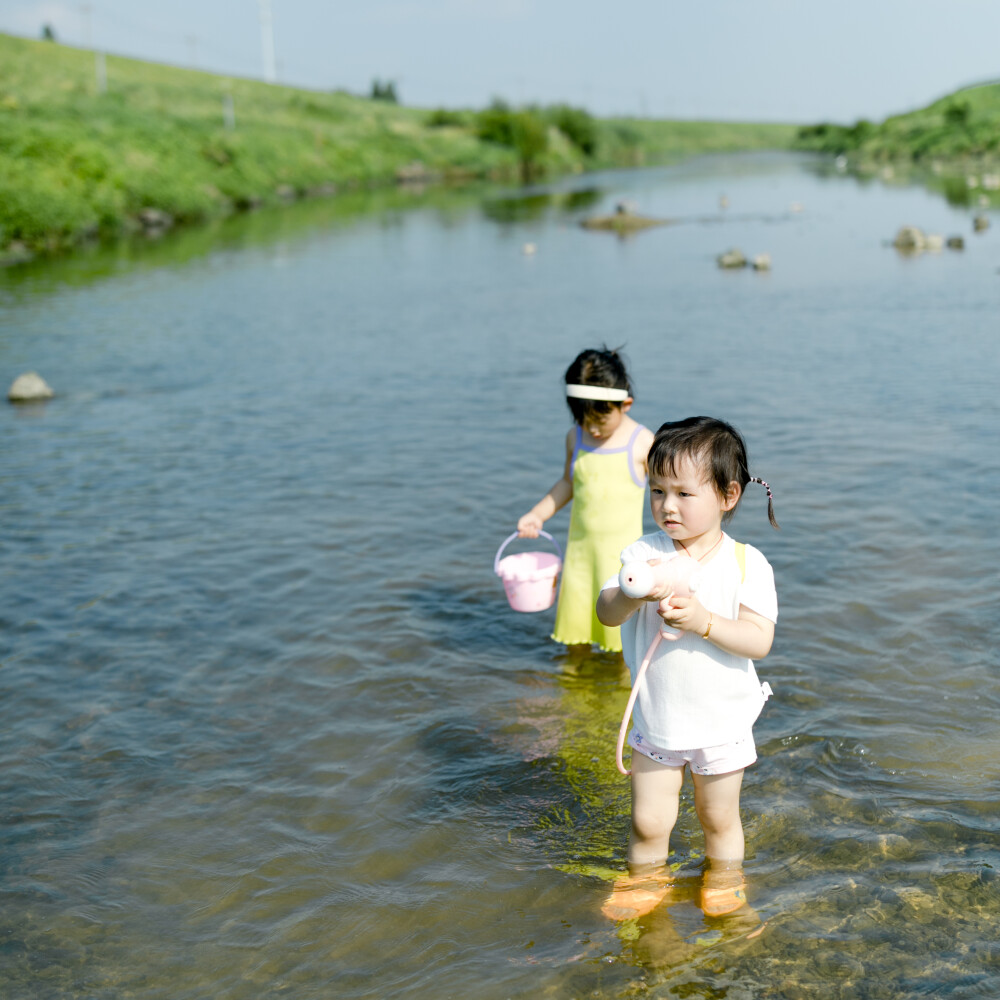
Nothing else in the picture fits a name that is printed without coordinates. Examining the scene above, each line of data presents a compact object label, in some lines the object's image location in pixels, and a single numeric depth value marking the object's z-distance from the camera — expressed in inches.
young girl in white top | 126.1
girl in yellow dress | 212.2
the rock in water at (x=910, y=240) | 964.0
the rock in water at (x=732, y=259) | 952.9
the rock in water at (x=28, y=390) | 527.8
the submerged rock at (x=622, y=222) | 1379.2
